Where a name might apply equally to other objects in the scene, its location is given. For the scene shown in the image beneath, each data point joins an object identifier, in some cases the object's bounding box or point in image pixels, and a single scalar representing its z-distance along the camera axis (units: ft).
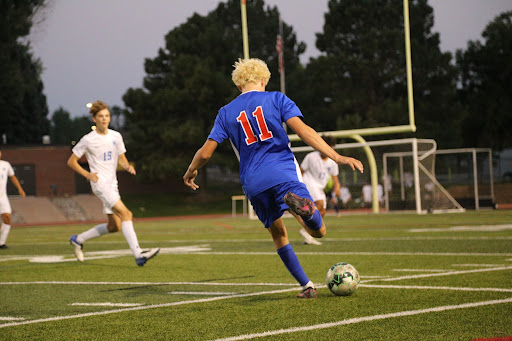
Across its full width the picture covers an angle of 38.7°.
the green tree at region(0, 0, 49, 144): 154.81
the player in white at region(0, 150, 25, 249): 48.67
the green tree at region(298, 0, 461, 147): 141.08
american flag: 116.37
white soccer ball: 20.27
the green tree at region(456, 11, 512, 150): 154.81
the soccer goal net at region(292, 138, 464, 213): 88.07
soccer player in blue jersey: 19.25
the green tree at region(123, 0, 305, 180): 155.22
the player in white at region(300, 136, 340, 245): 43.88
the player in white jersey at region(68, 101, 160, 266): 32.81
